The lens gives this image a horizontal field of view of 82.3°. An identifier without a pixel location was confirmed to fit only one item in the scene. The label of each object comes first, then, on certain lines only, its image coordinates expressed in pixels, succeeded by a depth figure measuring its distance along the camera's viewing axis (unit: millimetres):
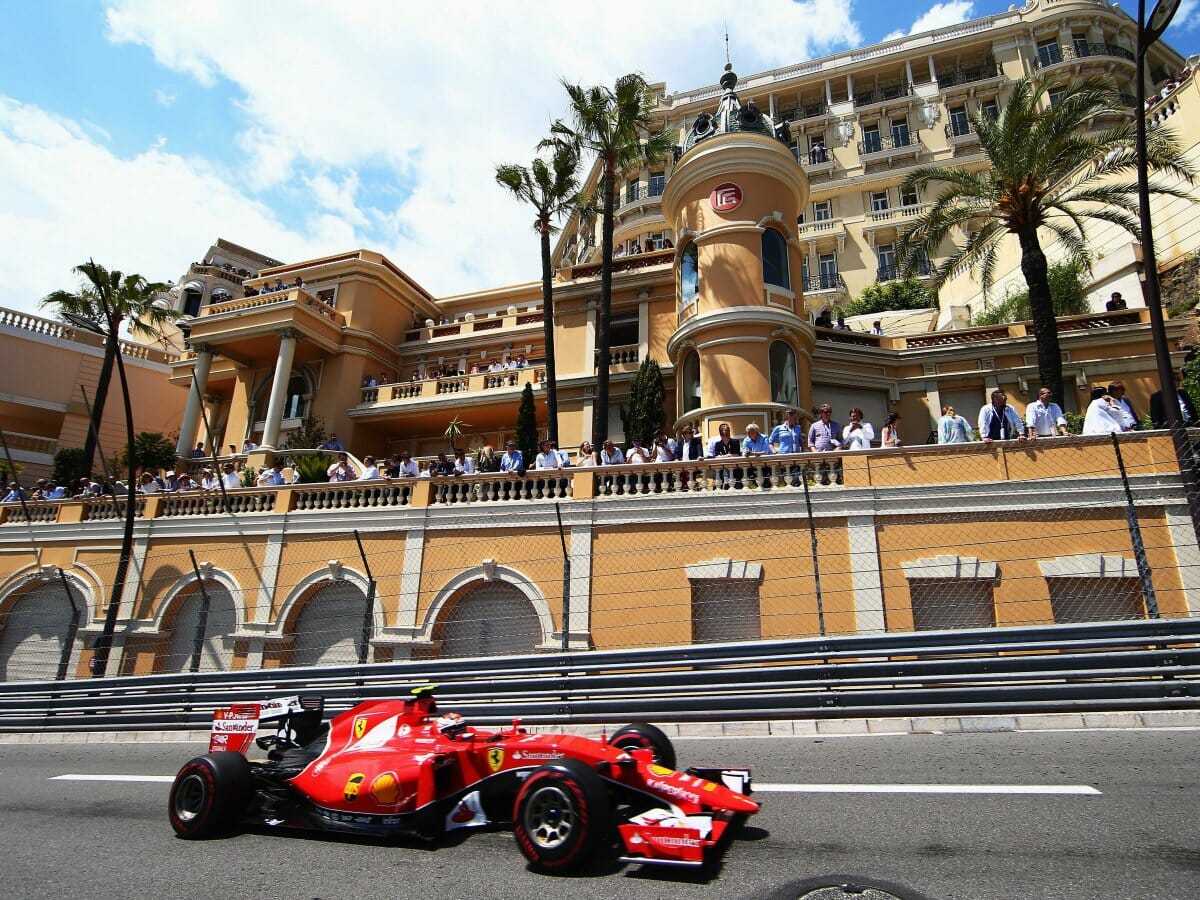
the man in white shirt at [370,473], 15922
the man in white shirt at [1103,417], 11047
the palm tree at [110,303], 25734
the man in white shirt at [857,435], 12547
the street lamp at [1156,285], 8688
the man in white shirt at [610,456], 14603
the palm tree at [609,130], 21734
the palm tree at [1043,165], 15656
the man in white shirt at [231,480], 17938
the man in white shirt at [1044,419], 11570
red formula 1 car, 4152
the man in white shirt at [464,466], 15909
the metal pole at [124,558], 14078
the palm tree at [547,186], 22969
